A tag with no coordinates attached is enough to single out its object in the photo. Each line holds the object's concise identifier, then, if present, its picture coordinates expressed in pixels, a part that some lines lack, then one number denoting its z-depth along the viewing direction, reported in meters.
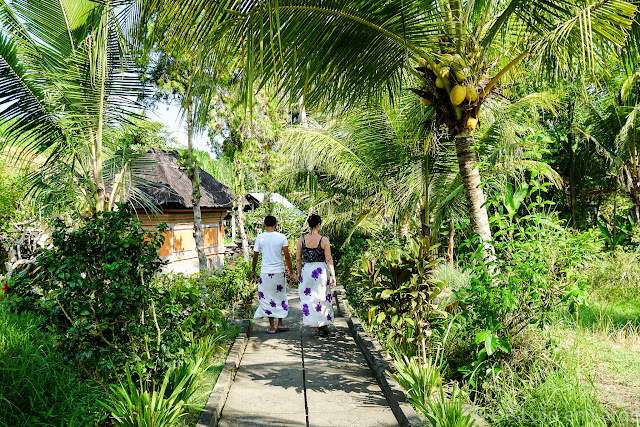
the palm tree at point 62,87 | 5.18
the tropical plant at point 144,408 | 3.01
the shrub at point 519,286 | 3.70
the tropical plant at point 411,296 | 4.57
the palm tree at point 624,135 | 11.16
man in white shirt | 6.39
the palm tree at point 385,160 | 7.33
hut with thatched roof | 14.55
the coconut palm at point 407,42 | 3.48
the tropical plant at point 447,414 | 3.00
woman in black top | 6.30
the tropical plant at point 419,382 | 3.58
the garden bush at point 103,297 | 3.30
